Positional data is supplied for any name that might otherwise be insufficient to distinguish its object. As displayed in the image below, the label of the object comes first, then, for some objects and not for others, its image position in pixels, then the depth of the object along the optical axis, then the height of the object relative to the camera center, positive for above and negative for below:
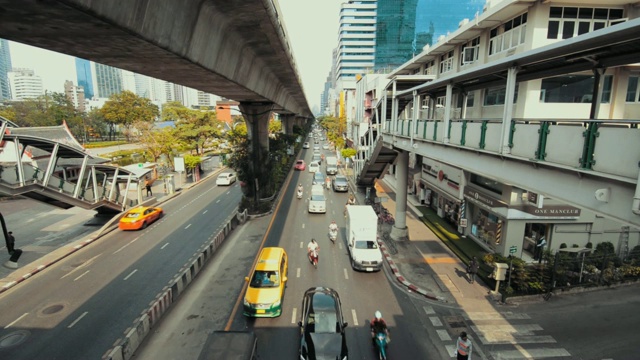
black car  9.66 -6.45
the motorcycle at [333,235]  21.08 -7.03
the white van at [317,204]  27.36 -6.54
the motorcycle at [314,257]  17.25 -6.97
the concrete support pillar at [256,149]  28.08 -2.14
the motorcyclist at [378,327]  10.58 -6.55
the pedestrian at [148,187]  33.57 -6.65
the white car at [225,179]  40.00 -6.76
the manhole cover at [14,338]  11.08 -7.67
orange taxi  23.33 -7.03
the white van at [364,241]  16.47 -6.11
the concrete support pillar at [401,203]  21.11 -4.91
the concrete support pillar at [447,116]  12.32 +0.51
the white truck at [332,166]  46.12 -5.65
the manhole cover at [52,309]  13.13 -7.74
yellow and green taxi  12.38 -6.56
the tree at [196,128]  53.72 -0.77
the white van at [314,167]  46.83 -5.99
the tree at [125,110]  84.00 +3.22
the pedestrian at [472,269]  15.20 -6.56
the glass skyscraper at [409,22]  118.31 +40.07
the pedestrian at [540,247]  16.97 -6.07
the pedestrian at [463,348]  9.37 -6.31
